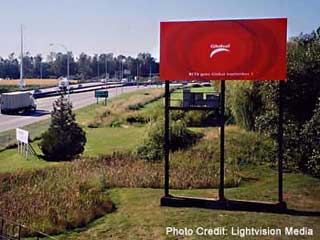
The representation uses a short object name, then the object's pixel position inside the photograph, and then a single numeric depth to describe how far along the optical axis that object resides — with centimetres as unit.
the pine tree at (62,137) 2978
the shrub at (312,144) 2198
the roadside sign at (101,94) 6919
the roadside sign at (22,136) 3048
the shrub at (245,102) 3294
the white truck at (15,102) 5912
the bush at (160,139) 2802
